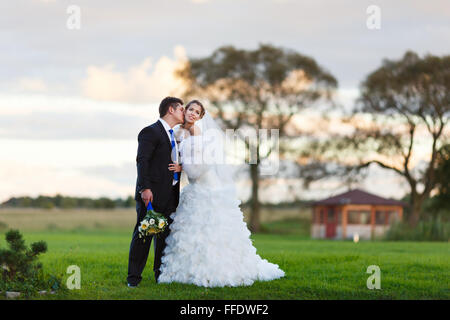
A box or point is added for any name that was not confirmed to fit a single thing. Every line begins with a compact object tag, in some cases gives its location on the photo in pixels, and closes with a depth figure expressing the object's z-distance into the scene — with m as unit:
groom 8.77
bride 8.83
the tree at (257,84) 42.50
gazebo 39.62
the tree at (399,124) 39.09
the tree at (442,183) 38.28
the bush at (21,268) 8.55
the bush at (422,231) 31.34
